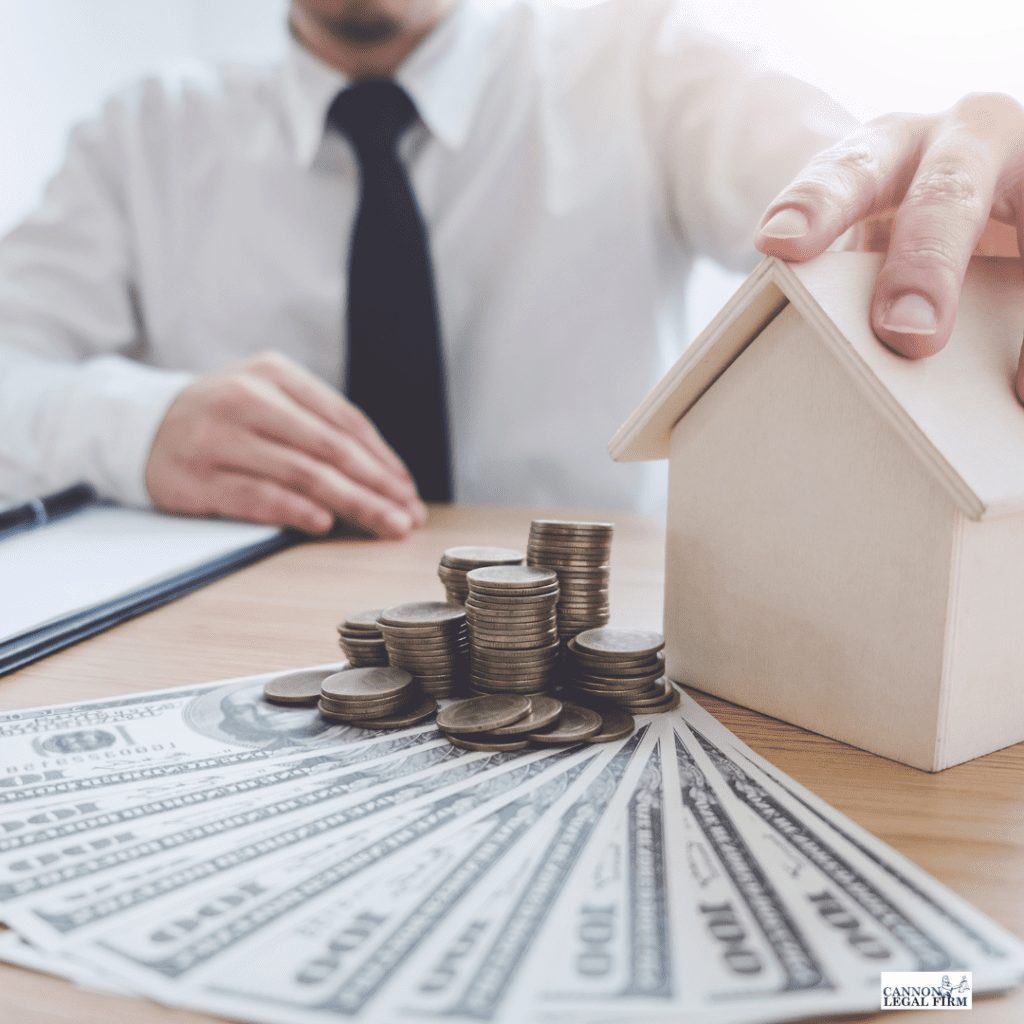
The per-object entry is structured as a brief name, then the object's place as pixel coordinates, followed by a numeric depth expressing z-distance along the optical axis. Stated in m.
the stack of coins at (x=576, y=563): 0.31
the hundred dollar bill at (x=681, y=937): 0.18
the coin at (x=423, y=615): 0.30
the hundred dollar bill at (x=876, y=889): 0.19
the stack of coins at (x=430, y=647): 0.30
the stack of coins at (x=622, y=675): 0.29
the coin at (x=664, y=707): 0.29
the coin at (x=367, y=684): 0.28
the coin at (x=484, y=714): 0.26
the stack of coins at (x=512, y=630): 0.29
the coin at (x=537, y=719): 0.27
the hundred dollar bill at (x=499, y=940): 0.18
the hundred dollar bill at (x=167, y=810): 0.22
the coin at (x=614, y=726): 0.27
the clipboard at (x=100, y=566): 0.35
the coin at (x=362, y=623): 0.32
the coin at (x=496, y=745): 0.26
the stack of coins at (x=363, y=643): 0.31
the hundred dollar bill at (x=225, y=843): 0.20
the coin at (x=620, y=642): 0.29
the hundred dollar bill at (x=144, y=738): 0.25
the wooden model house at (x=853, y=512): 0.25
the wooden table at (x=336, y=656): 0.21
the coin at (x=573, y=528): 0.31
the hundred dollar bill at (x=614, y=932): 0.18
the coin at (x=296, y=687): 0.30
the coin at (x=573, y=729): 0.27
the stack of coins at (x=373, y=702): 0.28
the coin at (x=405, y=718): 0.28
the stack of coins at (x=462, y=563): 0.32
